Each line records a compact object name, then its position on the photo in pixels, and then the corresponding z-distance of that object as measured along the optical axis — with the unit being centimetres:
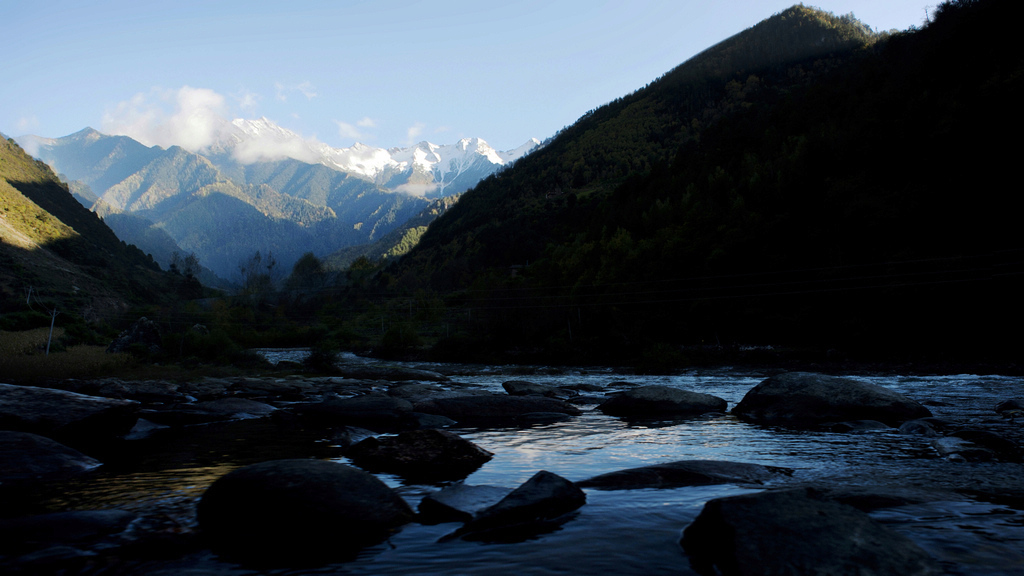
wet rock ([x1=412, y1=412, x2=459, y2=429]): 1522
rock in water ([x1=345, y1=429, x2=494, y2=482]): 938
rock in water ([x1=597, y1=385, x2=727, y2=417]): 1745
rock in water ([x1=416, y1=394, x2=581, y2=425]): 1679
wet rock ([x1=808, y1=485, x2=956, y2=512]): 650
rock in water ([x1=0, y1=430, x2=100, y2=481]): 838
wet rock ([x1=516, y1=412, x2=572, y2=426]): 1560
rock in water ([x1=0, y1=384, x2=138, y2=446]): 1162
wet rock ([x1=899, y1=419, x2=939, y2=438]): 1184
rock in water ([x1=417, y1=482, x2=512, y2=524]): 638
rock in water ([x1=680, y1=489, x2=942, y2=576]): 443
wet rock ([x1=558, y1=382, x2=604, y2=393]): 2767
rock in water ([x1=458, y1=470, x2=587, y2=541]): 585
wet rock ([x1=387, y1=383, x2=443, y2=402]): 1984
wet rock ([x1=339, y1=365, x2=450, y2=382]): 3778
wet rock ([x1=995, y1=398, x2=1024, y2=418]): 1510
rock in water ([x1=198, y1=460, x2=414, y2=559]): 573
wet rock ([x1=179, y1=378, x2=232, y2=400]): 2420
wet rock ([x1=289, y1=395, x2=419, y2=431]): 1527
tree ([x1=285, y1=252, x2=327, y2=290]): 16644
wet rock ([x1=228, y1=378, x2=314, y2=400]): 2493
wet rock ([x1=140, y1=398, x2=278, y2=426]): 1552
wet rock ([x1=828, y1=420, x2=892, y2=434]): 1261
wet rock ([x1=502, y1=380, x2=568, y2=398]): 2291
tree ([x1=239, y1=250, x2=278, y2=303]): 12444
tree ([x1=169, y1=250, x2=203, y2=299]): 14838
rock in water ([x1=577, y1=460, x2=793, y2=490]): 791
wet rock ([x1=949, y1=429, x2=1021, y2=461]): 935
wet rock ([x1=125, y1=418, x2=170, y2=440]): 1327
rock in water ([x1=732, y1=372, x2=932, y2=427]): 1426
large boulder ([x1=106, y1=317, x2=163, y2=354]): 4934
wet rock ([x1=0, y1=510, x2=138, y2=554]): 541
